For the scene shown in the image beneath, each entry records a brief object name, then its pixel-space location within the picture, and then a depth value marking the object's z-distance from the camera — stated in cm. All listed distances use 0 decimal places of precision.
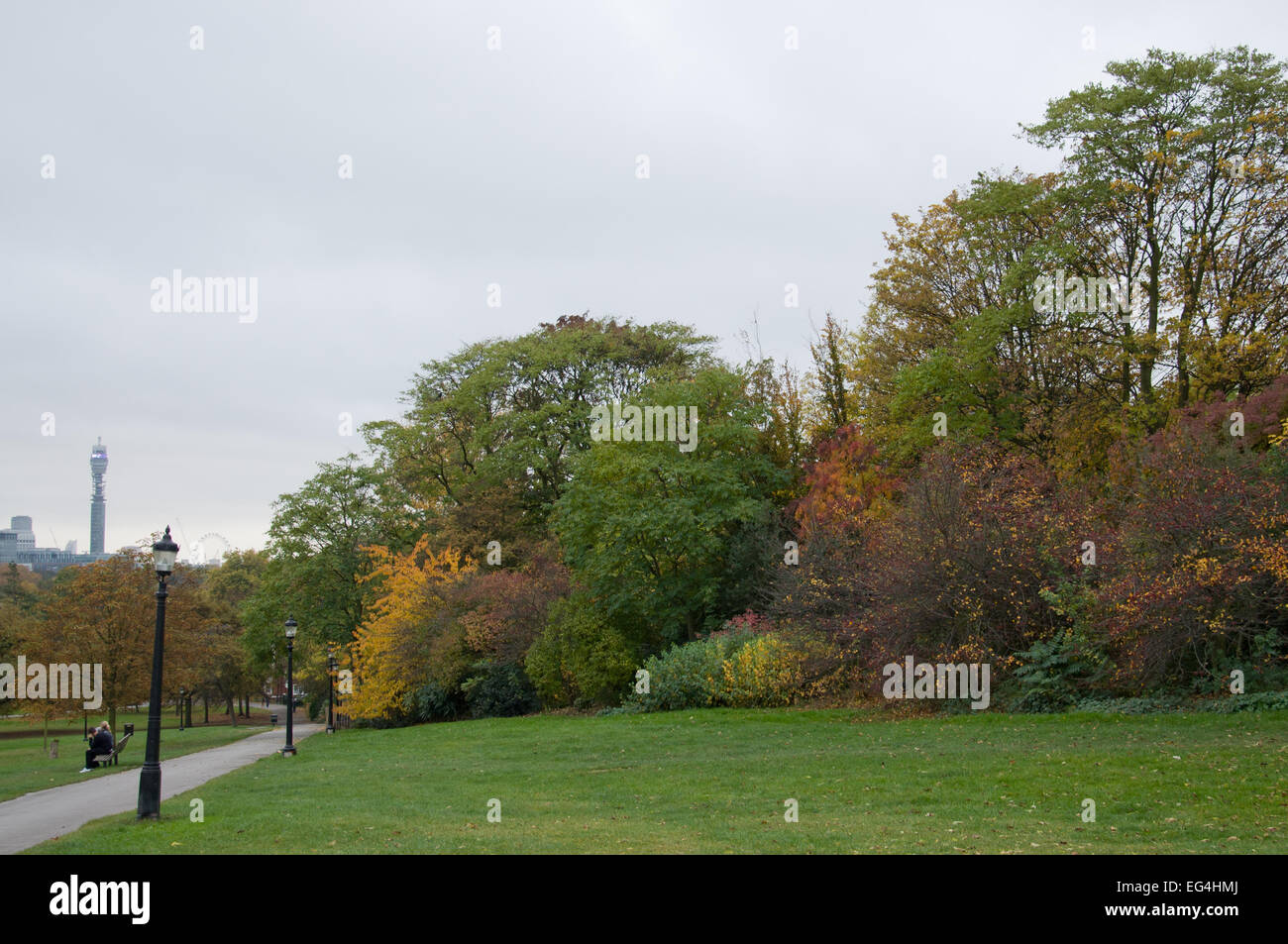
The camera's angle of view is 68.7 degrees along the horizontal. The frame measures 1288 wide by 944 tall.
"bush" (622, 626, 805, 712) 2406
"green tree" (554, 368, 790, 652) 2958
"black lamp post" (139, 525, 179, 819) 1252
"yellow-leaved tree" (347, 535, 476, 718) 3628
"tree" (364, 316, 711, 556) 4416
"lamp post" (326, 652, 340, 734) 4081
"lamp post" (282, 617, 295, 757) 2564
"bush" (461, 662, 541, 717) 3444
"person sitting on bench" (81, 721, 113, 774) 2474
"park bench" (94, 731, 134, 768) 2477
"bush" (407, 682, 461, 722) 3709
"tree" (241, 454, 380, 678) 4606
